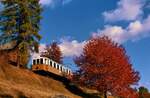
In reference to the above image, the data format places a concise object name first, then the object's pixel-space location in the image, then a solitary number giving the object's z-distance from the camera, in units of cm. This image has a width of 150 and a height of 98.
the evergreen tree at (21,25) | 6300
